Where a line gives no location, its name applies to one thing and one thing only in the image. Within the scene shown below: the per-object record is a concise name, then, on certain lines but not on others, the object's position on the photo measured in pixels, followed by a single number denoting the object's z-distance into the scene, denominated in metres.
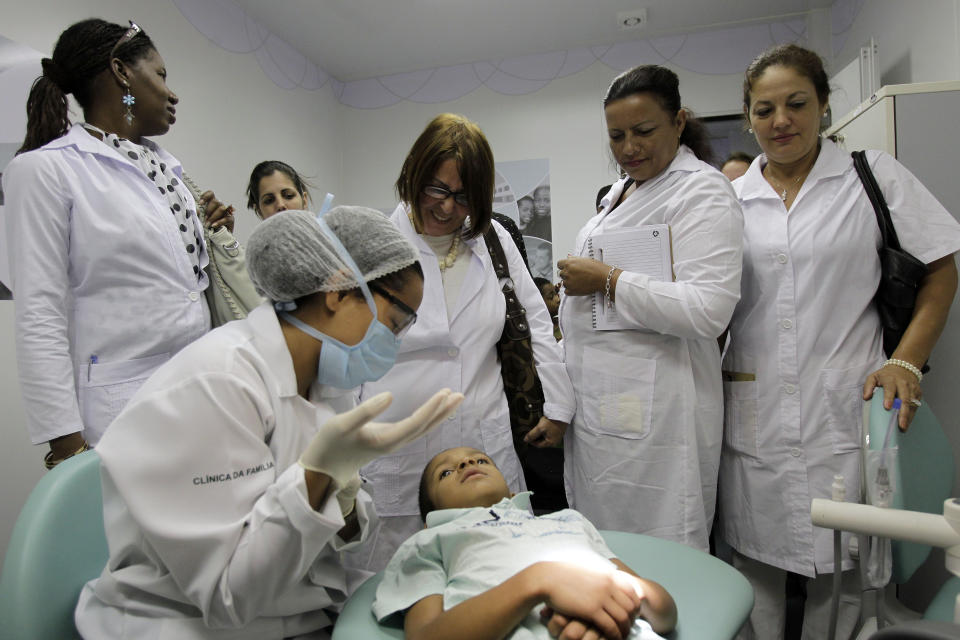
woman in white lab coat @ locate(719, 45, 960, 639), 1.64
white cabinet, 2.06
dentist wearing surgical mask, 0.90
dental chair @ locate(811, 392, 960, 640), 1.23
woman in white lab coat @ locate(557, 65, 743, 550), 1.63
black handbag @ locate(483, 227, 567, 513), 1.83
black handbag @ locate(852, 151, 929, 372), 1.61
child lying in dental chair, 0.95
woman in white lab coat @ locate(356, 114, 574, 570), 1.70
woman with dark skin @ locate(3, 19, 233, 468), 1.54
